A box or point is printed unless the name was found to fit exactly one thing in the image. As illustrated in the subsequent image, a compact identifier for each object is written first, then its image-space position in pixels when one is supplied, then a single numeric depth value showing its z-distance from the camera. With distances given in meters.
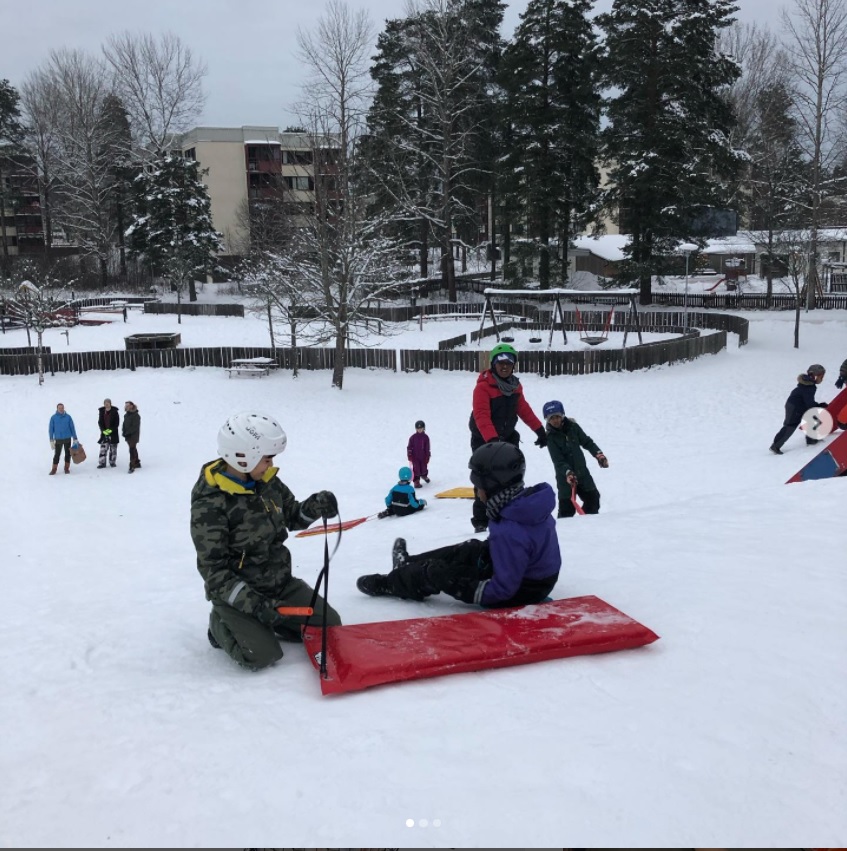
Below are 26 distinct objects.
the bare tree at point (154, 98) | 52.62
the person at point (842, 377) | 13.59
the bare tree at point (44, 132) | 55.62
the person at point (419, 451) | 13.42
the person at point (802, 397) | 12.55
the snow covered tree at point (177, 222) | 44.12
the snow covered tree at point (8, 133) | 53.12
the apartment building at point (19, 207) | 55.03
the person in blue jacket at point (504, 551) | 4.85
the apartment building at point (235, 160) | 59.91
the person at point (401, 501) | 10.77
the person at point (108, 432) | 15.72
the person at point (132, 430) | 15.69
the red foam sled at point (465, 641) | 4.04
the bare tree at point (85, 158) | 52.81
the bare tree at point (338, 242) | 23.41
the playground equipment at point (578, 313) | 25.80
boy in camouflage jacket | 4.41
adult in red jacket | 7.96
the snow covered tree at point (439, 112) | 39.88
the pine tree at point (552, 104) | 37.72
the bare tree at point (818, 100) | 34.06
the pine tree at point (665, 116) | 34.28
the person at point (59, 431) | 15.44
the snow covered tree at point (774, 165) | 41.44
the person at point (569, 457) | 8.75
